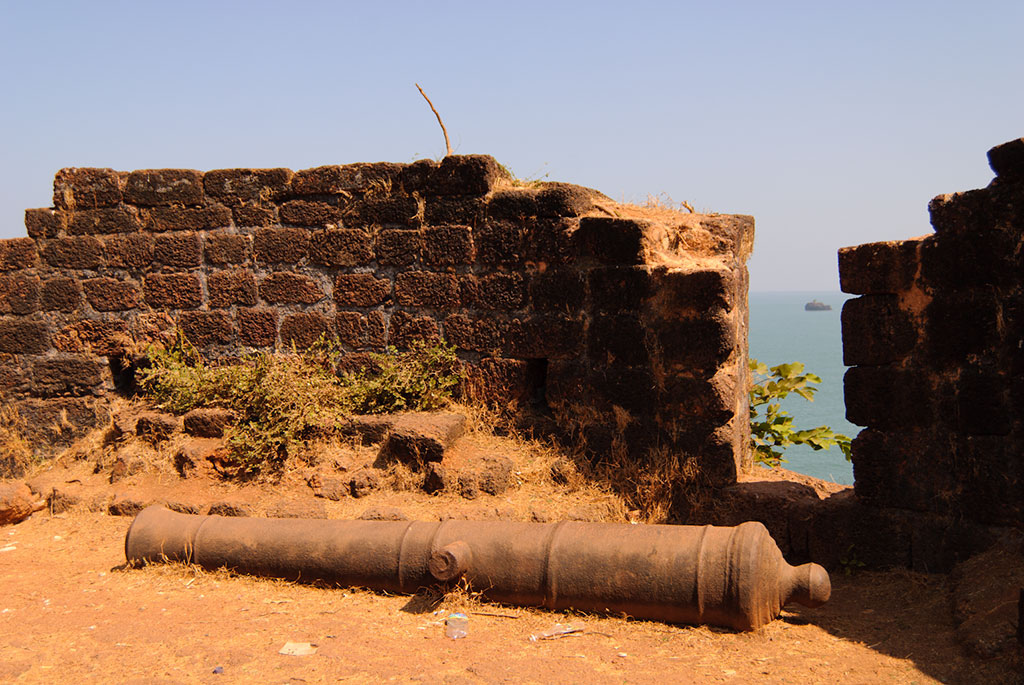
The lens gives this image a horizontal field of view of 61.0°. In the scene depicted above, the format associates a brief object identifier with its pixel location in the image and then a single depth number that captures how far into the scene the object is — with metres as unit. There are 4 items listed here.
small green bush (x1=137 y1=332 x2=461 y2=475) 6.47
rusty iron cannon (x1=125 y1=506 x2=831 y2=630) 4.38
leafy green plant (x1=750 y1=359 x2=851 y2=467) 7.25
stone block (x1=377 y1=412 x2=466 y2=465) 6.18
